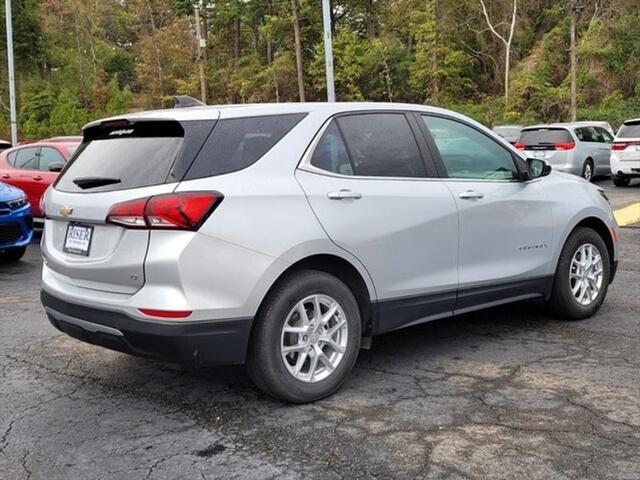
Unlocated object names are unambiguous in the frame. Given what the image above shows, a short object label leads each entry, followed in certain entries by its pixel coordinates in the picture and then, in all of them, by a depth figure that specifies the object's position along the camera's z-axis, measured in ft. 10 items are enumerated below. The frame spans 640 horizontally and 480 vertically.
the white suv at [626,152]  54.39
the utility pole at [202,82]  138.22
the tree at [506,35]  137.71
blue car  28.43
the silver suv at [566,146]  56.80
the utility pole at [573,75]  104.61
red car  36.42
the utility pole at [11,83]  82.64
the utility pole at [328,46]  63.41
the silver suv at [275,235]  11.71
